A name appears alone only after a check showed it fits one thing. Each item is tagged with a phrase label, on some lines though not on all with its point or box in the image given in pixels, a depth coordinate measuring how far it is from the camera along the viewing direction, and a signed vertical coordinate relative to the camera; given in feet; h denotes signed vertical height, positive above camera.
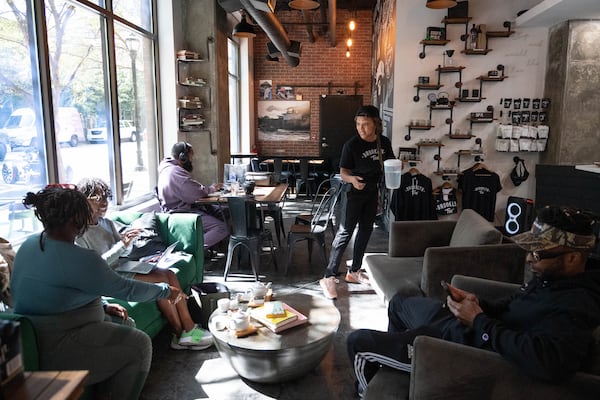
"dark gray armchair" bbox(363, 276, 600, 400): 4.97 -2.74
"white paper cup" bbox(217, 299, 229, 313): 8.98 -3.35
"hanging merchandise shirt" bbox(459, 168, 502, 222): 19.38 -2.42
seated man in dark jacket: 4.91 -2.22
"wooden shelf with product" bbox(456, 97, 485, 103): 19.19 +1.28
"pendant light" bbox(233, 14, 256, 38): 23.02 +4.93
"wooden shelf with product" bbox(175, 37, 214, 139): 20.04 +1.79
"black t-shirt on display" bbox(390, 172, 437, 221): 19.27 -2.77
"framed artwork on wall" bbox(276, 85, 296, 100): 35.83 +2.90
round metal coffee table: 7.79 -3.66
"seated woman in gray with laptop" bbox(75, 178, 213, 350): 9.52 -2.73
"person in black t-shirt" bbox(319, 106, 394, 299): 12.89 -1.24
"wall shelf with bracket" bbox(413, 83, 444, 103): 19.03 +1.77
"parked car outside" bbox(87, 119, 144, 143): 14.83 -0.10
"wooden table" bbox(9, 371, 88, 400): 4.24 -2.41
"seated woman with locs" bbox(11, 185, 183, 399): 6.56 -2.29
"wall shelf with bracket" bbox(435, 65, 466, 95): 18.88 +2.41
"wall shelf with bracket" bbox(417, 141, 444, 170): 19.52 -0.65
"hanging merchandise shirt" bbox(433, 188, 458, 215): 19.79 -3.01
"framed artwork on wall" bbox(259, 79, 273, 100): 35.99 +3.29
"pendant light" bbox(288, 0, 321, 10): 18.26 +4.95
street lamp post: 17.58 +1.04
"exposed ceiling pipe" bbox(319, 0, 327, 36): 30.59 +7.67
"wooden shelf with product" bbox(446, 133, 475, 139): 19.42 -0.23
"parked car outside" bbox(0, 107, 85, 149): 10.99 +0.06
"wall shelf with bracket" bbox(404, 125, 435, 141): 19.45 +0.10
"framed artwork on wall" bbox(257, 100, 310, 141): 35.96 +0.78
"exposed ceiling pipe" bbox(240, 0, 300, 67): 17.87 +4.61
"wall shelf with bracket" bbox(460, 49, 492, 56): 18.71 +3.14
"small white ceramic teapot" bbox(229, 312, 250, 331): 8.10 -3.32
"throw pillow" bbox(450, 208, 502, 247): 10.25 -2.31
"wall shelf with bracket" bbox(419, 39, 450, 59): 18.80 +3.53
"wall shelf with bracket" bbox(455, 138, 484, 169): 19.65 -0.94
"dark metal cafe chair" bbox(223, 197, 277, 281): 14.16 -3.11
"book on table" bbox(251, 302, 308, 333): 8.23 -3.37
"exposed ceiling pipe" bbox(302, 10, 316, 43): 31.82 +7.09
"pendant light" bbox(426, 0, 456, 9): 16.20 +4.39
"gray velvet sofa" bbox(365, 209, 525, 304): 9.78 -2.82
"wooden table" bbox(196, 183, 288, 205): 15.46 -2.25
